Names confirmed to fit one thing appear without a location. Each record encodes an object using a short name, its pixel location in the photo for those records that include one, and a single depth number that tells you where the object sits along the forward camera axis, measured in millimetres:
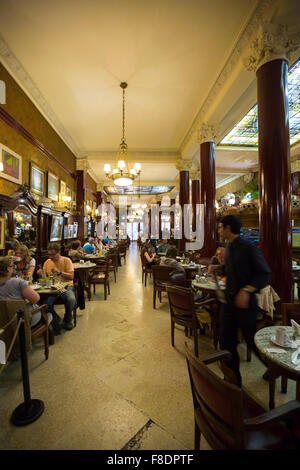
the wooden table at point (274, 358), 1273
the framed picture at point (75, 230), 8484
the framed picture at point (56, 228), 6078
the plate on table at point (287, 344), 1443
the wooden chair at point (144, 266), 6020
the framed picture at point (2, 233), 3666
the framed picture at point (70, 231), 7859
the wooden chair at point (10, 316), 1915
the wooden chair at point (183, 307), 2467
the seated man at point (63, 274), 3291
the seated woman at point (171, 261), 3889
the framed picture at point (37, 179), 5043
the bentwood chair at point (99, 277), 4798
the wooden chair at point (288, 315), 1943
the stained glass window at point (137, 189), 15367
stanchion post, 1656
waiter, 1779
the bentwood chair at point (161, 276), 3964
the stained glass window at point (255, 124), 4695
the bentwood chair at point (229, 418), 893
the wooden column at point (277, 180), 2889
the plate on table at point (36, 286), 2884
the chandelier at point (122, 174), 5355
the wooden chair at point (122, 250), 9325
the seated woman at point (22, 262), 3245
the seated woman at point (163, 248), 7785
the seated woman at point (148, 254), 5866
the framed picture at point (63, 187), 7113
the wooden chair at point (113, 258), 7060
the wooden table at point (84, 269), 4574
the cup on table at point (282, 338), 1461
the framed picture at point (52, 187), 6086
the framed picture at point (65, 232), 7334
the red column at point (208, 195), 5887
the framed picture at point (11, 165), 3965
